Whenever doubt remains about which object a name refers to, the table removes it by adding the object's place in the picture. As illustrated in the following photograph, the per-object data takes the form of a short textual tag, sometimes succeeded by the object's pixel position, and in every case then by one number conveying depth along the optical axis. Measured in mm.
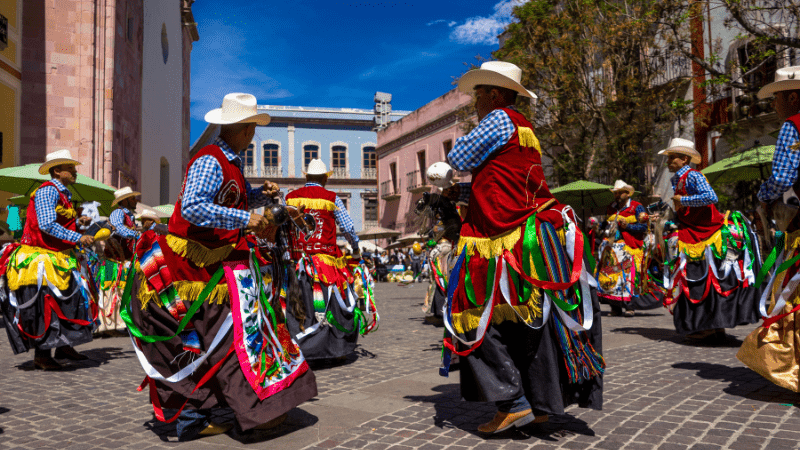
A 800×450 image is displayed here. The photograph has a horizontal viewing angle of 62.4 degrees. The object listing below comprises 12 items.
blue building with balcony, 49250
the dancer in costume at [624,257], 10273
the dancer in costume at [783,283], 4266
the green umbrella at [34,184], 9055
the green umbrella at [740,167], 9112
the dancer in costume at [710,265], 6863
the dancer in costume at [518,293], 3555
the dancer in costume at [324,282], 6336
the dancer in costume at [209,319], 3594
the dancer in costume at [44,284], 6375
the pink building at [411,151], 33094
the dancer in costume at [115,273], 8594
